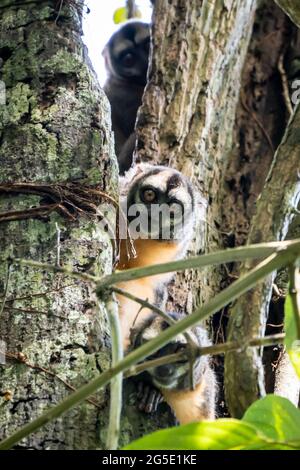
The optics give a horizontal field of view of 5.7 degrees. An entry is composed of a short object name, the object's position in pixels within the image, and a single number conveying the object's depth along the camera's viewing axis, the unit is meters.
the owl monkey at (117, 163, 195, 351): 2.24
